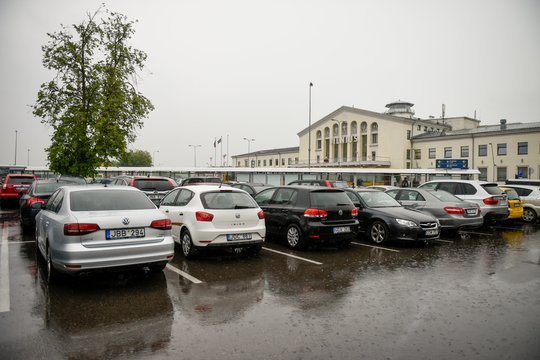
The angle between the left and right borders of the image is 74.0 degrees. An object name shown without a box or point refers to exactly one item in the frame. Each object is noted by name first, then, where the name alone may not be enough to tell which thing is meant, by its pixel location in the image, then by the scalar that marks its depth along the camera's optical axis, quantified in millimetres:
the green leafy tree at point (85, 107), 19172
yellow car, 14008
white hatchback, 7191
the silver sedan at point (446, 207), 10891
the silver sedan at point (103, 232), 5137
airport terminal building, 51844
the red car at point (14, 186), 16953
